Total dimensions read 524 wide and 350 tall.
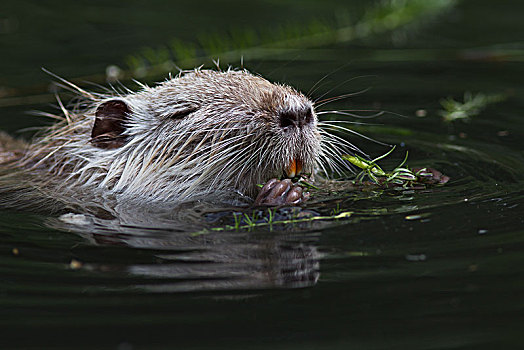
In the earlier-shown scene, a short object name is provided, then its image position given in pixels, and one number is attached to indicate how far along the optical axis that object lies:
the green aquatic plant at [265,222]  9.17
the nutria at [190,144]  9.73
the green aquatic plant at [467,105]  14.16
